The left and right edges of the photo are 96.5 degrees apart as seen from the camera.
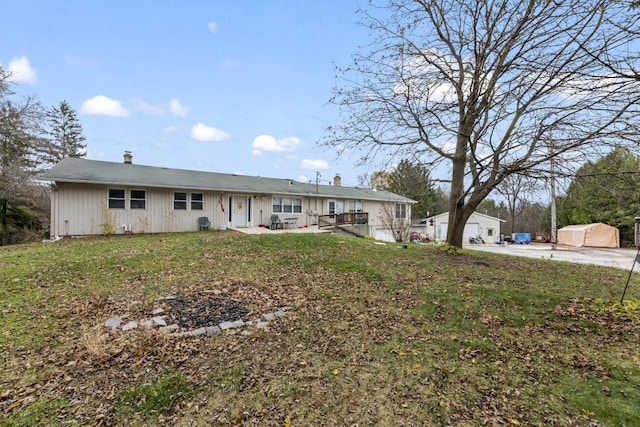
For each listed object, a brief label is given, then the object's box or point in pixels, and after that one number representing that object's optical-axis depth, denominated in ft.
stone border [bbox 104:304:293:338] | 12.51
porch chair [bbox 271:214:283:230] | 55.11
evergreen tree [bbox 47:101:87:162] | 95.40
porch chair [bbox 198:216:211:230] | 48.52
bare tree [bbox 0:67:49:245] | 47.70
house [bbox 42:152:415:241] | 39.11
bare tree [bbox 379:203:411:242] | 68.39
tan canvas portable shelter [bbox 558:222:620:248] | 80.48
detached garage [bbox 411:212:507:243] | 99.60
